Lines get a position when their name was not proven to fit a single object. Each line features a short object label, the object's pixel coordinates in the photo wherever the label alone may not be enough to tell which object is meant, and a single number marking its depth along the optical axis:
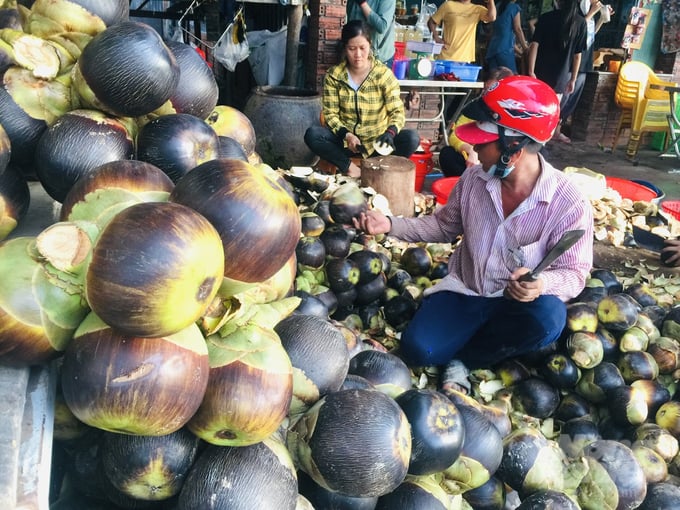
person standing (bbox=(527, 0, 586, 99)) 7.91
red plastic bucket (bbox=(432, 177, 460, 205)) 4.87
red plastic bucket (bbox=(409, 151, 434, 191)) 6.17
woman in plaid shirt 5.63
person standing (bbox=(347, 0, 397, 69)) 6.57
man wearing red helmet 2.62
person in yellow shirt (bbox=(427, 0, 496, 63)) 7.99
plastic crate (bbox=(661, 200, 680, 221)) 5.54
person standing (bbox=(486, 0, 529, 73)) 8.42
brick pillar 6.40
